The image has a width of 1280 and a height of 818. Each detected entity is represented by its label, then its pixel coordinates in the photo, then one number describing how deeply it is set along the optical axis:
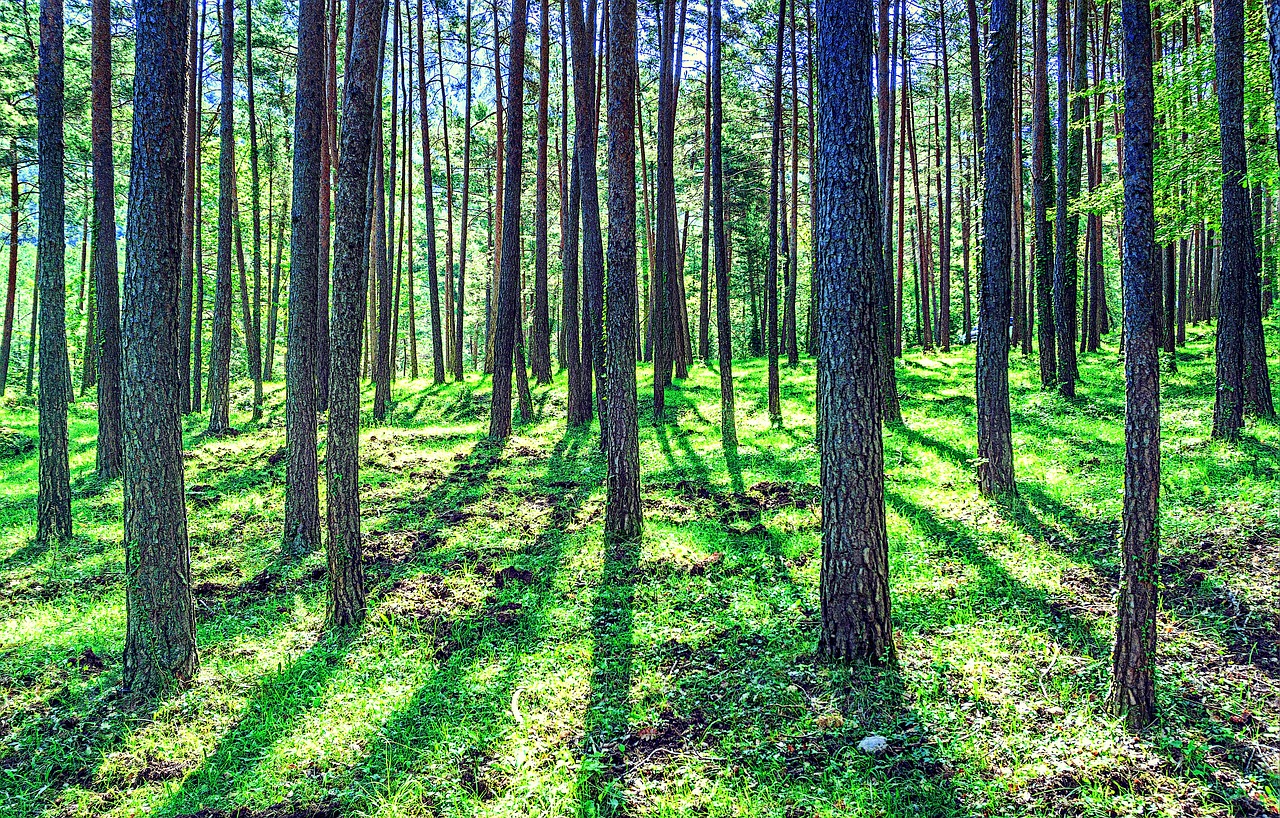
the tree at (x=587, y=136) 11.09
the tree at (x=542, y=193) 13.86
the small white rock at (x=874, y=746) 4.02
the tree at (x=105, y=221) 9.47
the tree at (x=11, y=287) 22.48
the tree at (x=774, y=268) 12.87
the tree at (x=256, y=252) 16.75
